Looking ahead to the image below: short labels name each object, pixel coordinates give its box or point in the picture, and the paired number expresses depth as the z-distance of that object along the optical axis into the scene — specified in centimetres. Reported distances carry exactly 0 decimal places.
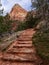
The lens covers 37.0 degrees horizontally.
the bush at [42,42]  378
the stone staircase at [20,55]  379
